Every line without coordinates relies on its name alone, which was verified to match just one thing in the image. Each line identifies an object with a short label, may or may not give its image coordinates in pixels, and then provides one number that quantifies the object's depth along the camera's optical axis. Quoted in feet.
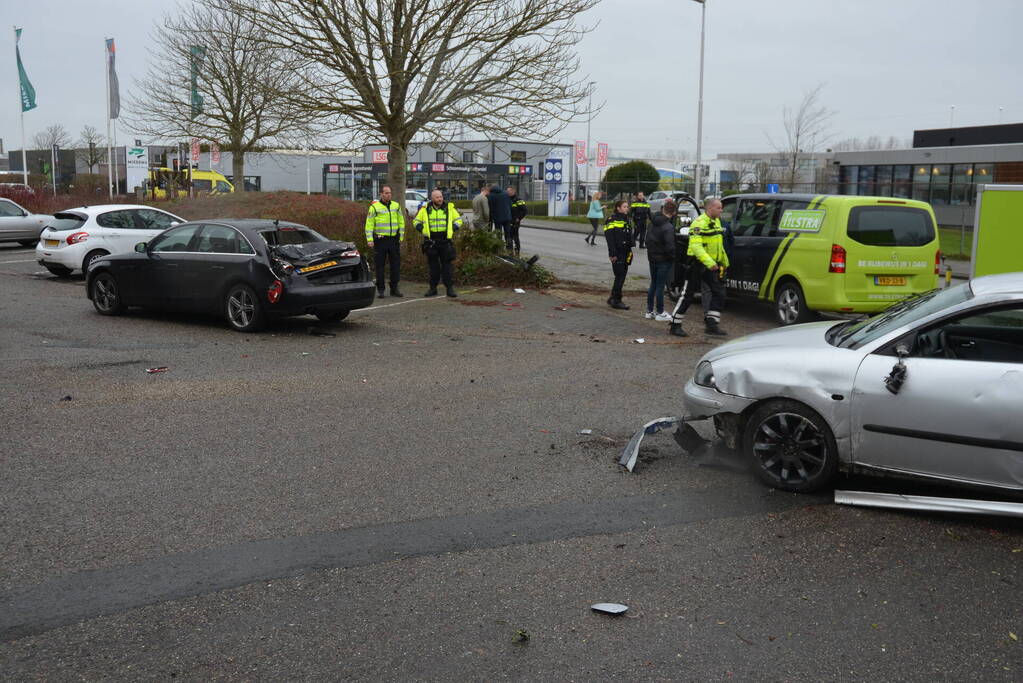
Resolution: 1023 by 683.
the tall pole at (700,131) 113.54
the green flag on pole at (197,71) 108.27
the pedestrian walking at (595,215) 95.55
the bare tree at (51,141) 282.56
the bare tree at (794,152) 120.78
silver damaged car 16.78
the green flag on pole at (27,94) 133.90
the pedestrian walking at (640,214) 76.54
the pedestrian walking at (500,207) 69.21
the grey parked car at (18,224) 85.97
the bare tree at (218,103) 117.60
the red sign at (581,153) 162.40
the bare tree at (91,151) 233.12
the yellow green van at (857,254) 40.22
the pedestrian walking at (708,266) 39.99
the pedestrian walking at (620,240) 46.88
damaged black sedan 38.81
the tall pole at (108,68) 124.88
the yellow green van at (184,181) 161.33
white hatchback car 60.34
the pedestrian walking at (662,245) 43.27
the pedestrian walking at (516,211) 74.28
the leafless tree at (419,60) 62.44
